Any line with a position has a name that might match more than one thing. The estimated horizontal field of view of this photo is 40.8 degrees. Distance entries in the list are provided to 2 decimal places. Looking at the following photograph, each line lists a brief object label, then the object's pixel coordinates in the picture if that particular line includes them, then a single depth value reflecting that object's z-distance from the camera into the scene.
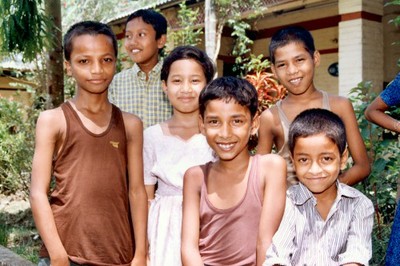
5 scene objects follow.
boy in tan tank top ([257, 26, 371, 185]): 2.57
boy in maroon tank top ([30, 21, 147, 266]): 2.20
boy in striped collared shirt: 2.07
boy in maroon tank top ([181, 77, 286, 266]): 2.12
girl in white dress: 2.46
